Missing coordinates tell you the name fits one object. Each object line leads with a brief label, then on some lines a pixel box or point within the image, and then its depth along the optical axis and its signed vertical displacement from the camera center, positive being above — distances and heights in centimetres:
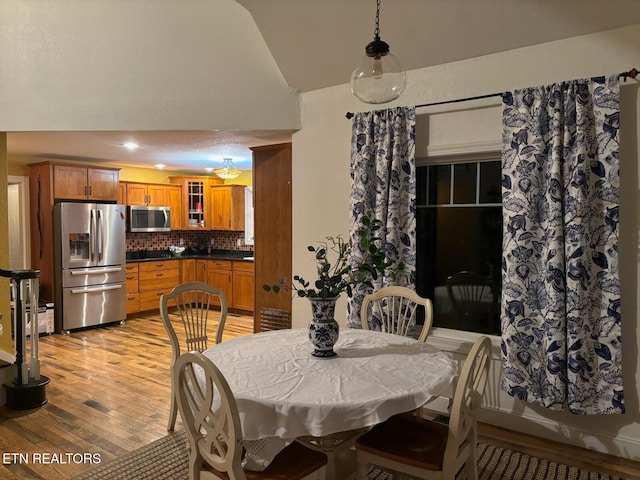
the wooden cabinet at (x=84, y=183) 577 +64
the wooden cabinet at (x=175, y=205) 747 +42
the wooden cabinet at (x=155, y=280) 683 -75
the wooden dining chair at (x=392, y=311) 290 -57
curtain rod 253 +88
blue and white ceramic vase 217 -46
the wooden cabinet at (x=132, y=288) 662 -82
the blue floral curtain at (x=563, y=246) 262 -10
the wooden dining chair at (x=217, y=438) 158 -76
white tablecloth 169 -62
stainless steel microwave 691 +19
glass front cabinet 757 +48
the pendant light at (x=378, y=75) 204 +69
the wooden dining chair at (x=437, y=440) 175 -90
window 329 -2
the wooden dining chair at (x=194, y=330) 290 -64
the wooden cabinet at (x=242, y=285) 694 -83
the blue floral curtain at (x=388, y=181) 331 +36
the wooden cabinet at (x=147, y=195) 695 +56
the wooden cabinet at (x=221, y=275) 718 -71
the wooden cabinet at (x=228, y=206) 747 +40
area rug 252 -134
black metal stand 341 -100
